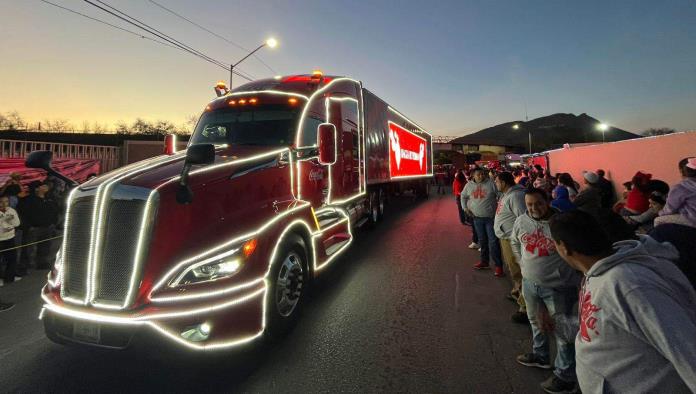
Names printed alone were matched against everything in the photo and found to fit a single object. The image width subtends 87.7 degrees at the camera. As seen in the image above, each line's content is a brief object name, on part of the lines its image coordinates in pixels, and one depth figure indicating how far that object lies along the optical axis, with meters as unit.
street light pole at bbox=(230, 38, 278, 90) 13.81
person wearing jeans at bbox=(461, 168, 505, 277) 6.08
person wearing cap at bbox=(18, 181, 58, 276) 6.59
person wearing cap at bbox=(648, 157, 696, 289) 2.85
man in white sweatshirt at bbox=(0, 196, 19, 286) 5.68
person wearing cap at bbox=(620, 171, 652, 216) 5.69
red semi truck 2.82
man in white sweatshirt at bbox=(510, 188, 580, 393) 2.84
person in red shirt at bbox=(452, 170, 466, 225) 10.61
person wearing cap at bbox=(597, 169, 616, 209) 9.86
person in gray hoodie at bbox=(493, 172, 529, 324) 4.31
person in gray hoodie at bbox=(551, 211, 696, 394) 1.27
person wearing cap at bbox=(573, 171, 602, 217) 5.02
